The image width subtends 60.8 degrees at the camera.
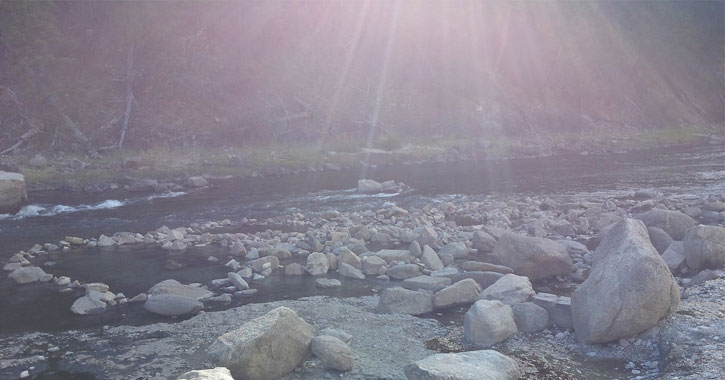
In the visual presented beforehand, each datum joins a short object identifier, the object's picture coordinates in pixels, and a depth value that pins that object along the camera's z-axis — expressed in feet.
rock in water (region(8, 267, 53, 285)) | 44.86
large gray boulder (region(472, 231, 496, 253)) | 50.02
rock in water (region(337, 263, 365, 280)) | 43.32
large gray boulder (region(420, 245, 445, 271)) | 44.24
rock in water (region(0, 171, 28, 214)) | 73.15
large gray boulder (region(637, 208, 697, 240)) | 48.67
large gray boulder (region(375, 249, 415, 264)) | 45.98
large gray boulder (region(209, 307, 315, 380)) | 26.55
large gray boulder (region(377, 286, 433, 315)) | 35.19
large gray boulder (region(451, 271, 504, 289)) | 38.73
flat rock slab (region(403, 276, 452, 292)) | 38.66
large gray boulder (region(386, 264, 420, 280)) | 42.68
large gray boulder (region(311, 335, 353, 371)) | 27.55
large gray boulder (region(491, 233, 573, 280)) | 41.09
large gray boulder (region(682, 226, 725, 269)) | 38.65
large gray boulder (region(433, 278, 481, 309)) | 35.63
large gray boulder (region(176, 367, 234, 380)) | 20.66
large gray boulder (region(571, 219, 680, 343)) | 28.50
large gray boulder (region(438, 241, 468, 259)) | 47.85
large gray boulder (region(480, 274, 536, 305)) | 34.27
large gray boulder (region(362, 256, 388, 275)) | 44.09
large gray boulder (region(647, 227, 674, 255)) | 44.52
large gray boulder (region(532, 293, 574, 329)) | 31.55
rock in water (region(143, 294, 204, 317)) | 36.63
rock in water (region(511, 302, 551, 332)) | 31.63
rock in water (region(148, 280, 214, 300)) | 39.73
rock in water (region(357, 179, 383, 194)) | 85.81
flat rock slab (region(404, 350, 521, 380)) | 23.62
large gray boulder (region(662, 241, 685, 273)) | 39.54
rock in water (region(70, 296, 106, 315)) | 37.55
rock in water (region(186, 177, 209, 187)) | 95.30
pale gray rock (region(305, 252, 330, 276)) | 44.75
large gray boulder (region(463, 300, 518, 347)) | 30.22
